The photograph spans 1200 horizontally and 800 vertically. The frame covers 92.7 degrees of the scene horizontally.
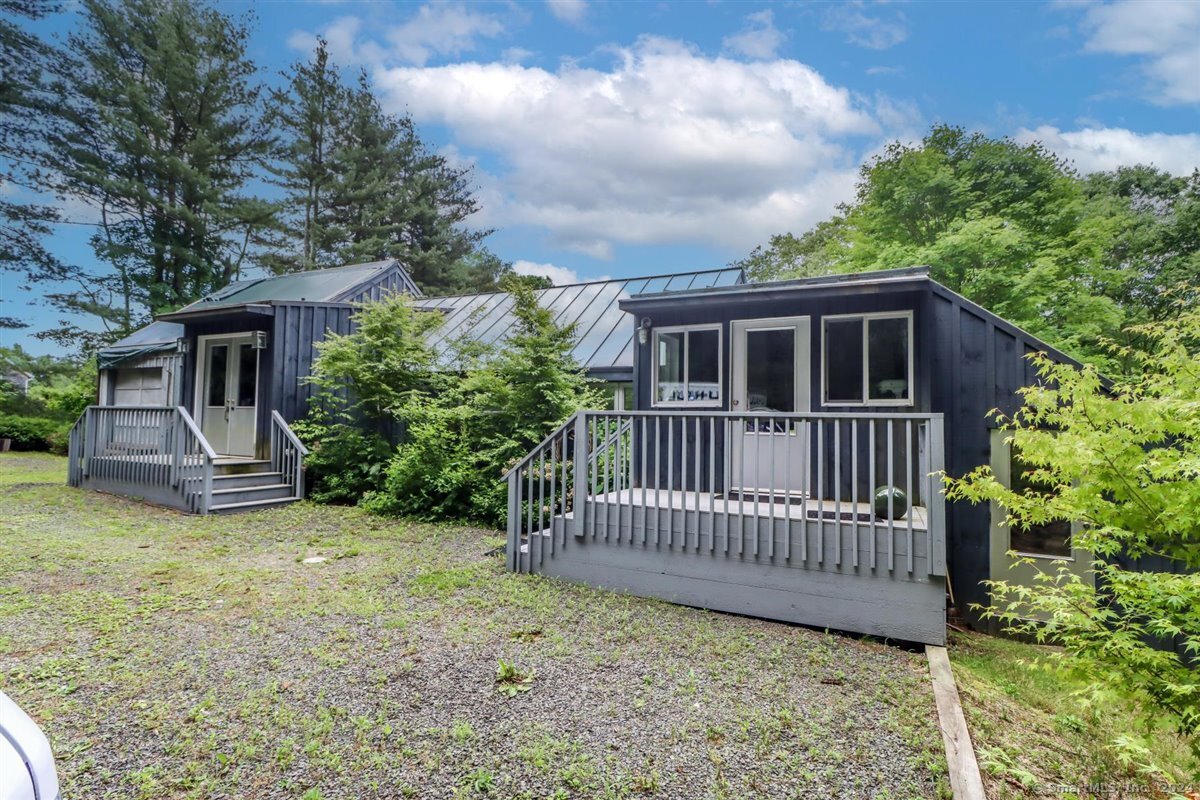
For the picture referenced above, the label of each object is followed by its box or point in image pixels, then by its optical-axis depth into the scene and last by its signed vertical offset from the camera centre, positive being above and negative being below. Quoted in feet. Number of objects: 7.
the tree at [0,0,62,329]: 56.24 +31.58
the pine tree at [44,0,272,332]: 57.36 +28.99
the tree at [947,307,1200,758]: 9.84 -1.40
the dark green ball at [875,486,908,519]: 16.43 -2.12
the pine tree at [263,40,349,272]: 69.15 +32.32
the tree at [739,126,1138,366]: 44.47 +17.32
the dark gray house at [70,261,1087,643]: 14.89 -0.38
